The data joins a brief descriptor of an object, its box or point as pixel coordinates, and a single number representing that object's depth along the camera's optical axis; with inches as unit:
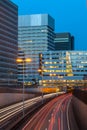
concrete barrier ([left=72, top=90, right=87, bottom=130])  1540.4
